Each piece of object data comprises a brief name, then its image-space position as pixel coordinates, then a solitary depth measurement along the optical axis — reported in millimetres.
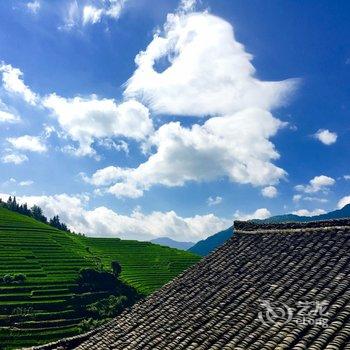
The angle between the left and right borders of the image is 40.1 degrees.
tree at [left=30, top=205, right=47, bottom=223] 150625
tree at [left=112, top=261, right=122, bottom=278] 87025
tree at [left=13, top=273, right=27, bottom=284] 68062
